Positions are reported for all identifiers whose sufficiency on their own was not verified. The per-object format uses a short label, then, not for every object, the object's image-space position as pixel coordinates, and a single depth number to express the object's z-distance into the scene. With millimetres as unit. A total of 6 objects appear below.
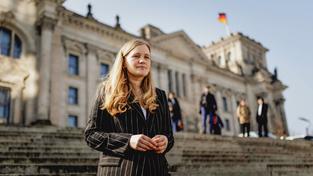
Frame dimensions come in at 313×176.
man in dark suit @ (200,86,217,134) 15383
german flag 49956
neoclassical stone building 23281
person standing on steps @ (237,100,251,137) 16734
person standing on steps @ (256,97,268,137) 16547
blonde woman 2199
